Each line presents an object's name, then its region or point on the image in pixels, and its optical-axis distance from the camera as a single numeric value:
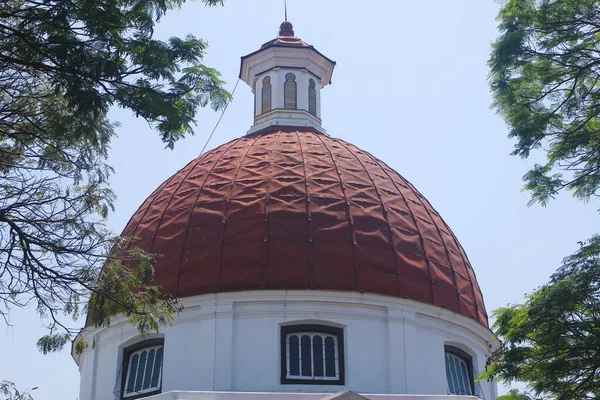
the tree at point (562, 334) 14.95
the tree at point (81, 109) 13.70
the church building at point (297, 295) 23.56
